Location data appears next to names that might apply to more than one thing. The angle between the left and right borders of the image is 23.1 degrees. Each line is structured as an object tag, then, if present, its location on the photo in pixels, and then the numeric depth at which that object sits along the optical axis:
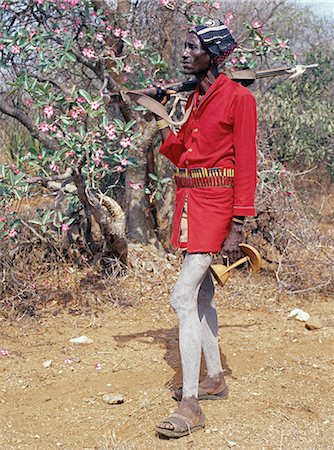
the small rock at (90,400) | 4.16
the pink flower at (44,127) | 5.16
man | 3.64
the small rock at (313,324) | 5.38
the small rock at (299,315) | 5.58
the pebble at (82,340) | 5.11
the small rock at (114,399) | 4.12
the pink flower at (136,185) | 5.86
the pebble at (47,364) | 4.71
